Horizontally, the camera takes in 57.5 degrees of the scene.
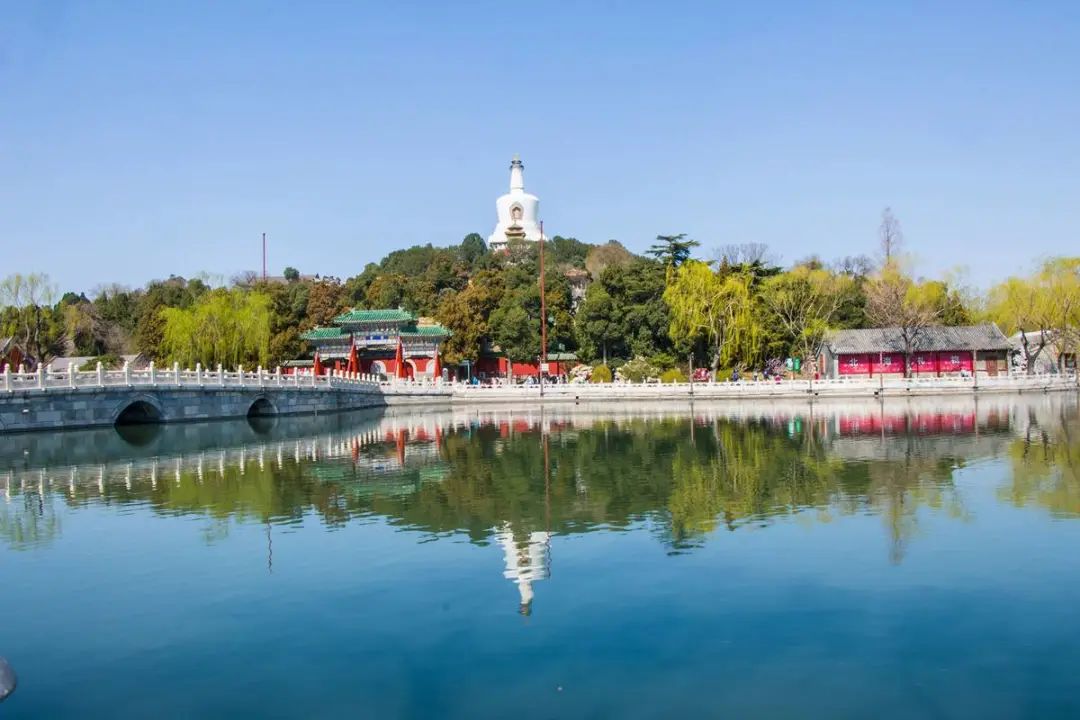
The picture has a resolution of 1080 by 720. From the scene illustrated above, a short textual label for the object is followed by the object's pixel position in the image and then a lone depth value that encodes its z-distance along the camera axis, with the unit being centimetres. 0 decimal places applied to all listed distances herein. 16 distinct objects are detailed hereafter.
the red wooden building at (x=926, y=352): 5566
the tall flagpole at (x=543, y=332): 5591
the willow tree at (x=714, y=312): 5338
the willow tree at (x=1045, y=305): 5191
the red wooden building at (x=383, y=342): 5912
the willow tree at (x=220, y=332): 5125
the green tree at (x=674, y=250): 5888
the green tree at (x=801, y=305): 5491
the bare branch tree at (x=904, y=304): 5309
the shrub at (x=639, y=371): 5516
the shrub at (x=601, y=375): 5562
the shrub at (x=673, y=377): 5372
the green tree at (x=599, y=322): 5738
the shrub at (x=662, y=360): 5622
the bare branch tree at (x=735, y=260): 5819
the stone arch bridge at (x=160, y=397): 3209
